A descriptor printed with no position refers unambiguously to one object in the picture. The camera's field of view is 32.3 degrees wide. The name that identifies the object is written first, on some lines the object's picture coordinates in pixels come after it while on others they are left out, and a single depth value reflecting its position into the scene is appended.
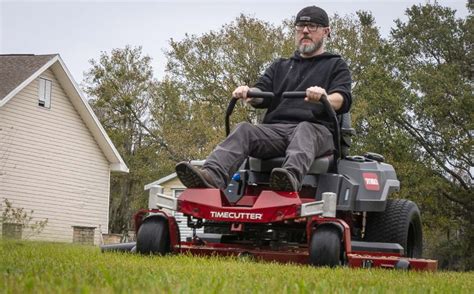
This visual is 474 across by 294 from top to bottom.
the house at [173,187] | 32.66
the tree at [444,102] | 28.83
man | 5.86
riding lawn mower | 5.62
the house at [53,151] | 23.31
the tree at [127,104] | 40.00
